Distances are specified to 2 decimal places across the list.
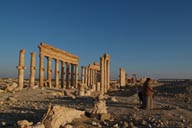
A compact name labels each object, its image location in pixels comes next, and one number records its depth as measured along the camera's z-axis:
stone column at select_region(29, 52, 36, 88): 17.96
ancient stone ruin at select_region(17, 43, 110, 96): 17.97
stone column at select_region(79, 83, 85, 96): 14.26
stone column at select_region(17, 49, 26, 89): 17.00
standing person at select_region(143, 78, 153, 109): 8.10
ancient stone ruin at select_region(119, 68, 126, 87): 28.86
